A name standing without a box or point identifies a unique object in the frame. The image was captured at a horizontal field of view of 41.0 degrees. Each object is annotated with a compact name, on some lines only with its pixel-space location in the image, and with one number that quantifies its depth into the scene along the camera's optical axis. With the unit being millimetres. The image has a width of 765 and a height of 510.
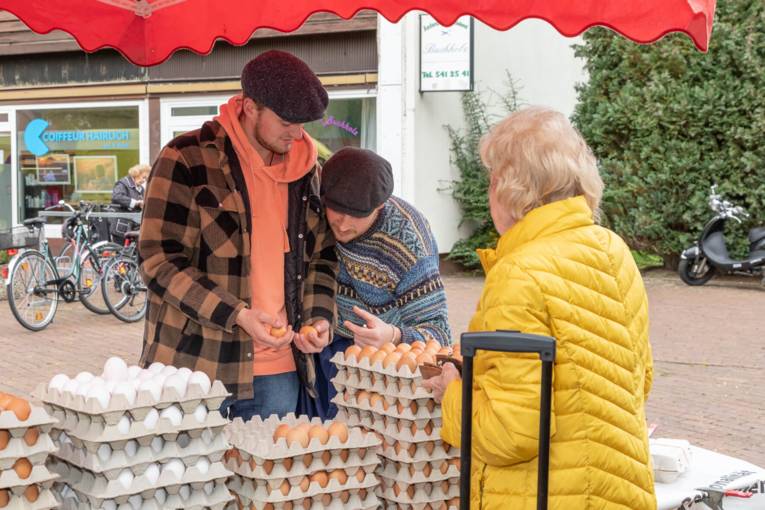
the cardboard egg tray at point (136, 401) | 2629
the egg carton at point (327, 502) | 2971
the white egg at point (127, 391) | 2656
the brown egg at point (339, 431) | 3078
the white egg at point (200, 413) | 2775
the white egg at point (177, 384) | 2738
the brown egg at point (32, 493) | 2555
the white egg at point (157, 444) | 2725
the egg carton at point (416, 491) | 3289
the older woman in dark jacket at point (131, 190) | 12789
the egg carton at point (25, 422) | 2477
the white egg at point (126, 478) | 2660
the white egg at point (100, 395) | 2633
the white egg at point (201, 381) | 2783
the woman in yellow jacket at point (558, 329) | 2436
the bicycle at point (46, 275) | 11109
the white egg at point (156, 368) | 2996
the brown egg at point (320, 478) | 3016
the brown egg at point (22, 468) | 2514
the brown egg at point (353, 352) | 3392
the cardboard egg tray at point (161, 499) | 2678
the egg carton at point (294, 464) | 2941
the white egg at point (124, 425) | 2650
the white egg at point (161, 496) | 2742
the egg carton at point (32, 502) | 2512
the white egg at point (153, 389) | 2705
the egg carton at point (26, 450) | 2486
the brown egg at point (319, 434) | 3018
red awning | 3818
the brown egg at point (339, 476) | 3057
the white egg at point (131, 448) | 2684
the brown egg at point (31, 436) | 2535
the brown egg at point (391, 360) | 3229
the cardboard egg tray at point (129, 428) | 2633
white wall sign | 15328
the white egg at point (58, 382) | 2823
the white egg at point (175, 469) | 2727
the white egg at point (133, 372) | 2979
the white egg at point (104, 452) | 2650
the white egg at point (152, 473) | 2691
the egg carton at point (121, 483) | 2646
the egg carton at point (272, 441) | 2930
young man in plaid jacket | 3438
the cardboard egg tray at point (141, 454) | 2645
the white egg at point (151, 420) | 2693
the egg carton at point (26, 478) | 2477
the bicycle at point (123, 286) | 11672
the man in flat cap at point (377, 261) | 3623
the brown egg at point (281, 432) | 3033
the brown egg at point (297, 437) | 2969
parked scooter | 14023
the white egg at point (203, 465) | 2789
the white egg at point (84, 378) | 2887
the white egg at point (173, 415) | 2725
